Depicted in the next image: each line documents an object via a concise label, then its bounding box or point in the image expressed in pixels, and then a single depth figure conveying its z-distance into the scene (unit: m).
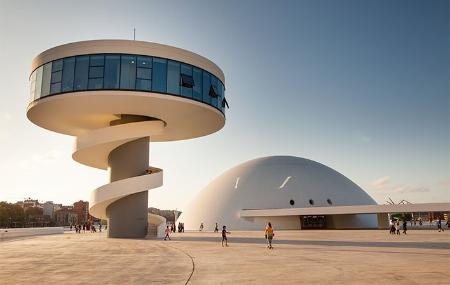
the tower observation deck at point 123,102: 34.19
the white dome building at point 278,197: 62.59
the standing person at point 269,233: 24.16
